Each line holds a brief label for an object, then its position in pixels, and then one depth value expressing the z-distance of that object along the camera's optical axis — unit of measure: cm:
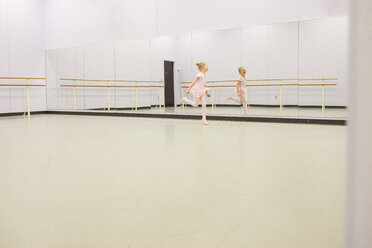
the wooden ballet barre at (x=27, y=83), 1111
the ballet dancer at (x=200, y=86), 859
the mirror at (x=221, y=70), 898
